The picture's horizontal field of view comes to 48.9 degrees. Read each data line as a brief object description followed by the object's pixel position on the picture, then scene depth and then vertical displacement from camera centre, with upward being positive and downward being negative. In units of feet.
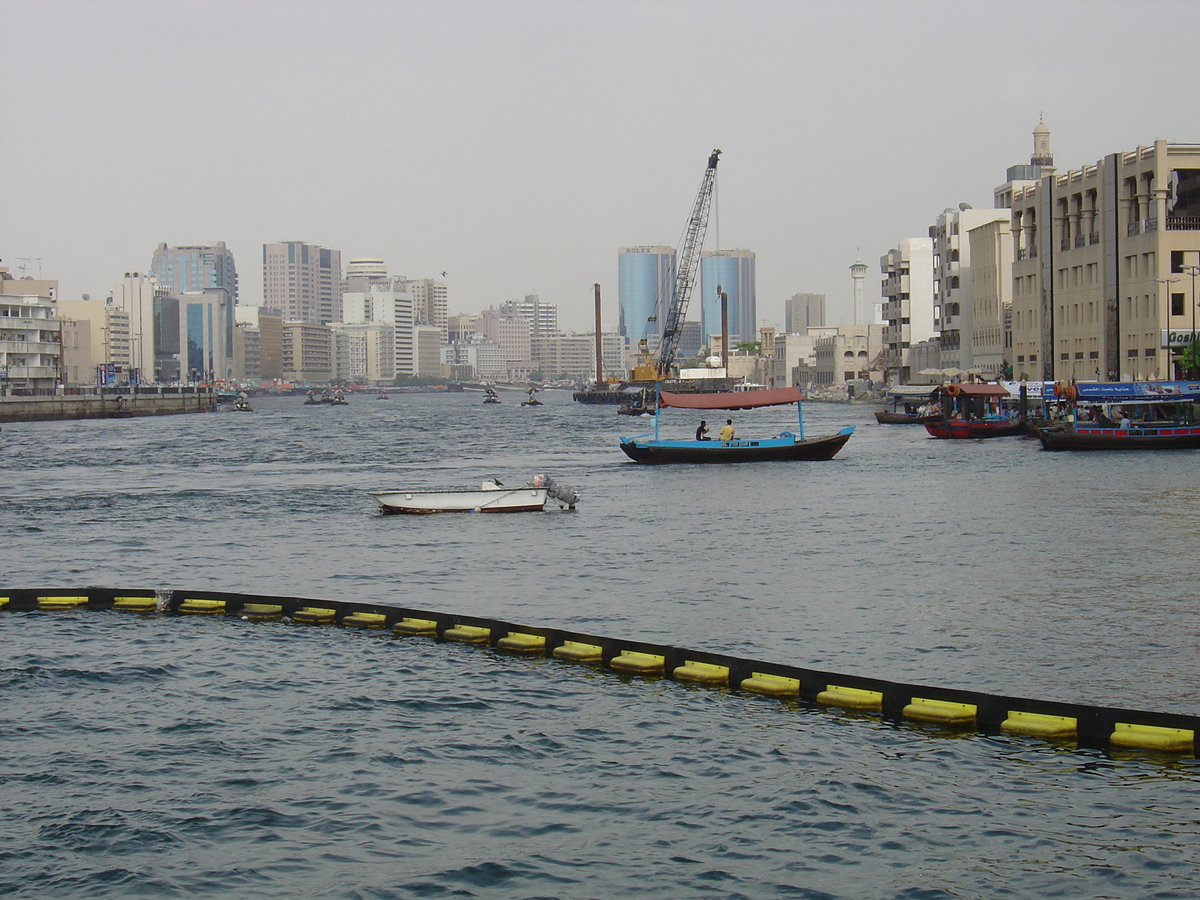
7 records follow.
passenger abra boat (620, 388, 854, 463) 236.84 -7.40
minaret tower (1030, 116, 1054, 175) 561.84 +110.47
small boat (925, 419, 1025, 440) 319.27 -6.36
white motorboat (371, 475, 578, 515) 162.30 -11.34
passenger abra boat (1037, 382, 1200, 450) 248.32 -4.99
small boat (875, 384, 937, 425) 417.81 -0.54
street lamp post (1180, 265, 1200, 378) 286.34 +24.02
